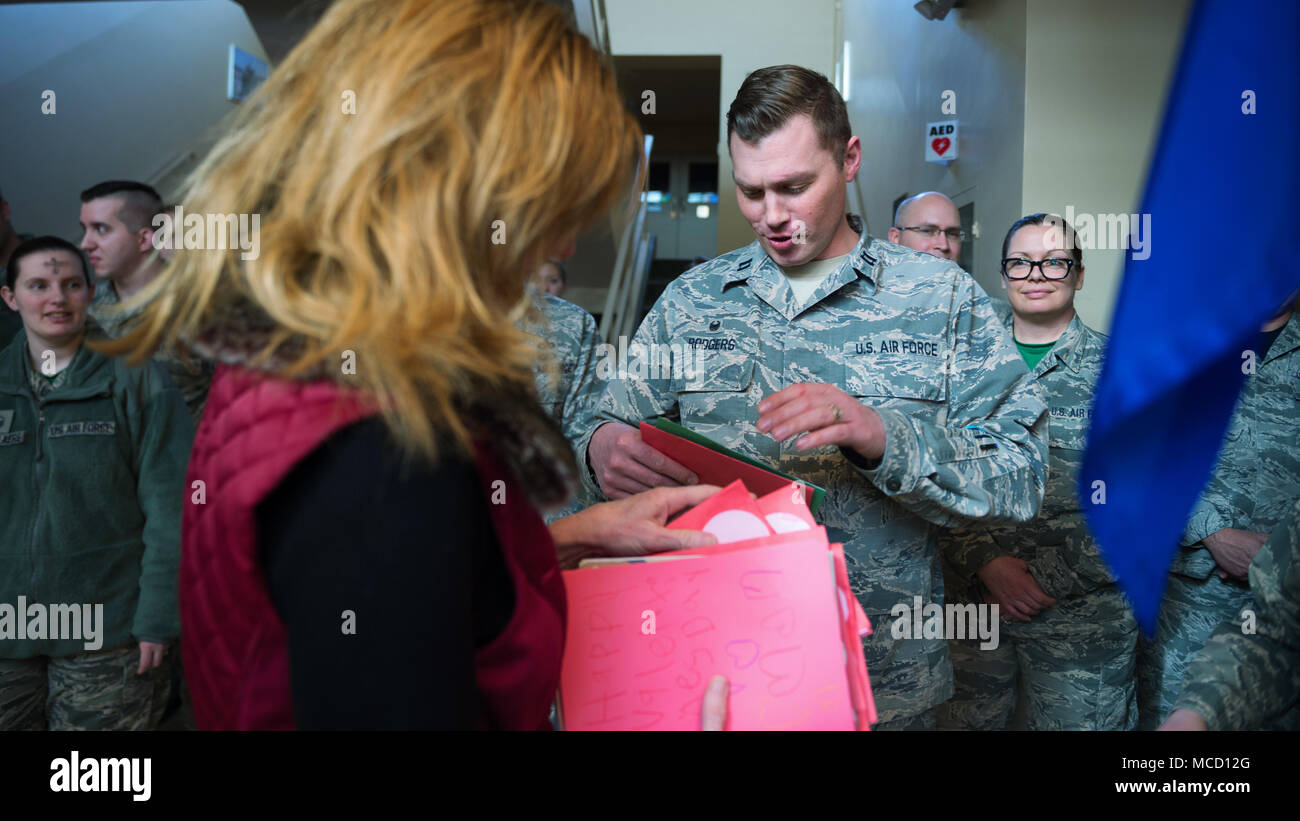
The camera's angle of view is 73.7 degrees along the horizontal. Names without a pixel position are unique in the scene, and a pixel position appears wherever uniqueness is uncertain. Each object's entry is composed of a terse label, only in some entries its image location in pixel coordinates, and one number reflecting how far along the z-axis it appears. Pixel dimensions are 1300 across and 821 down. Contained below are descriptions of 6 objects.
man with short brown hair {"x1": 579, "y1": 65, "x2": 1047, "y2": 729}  1.57
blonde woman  0.61
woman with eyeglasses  2.31
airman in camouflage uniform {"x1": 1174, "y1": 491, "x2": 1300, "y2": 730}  0.99
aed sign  4.55
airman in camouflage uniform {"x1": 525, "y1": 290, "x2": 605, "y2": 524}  2.40
